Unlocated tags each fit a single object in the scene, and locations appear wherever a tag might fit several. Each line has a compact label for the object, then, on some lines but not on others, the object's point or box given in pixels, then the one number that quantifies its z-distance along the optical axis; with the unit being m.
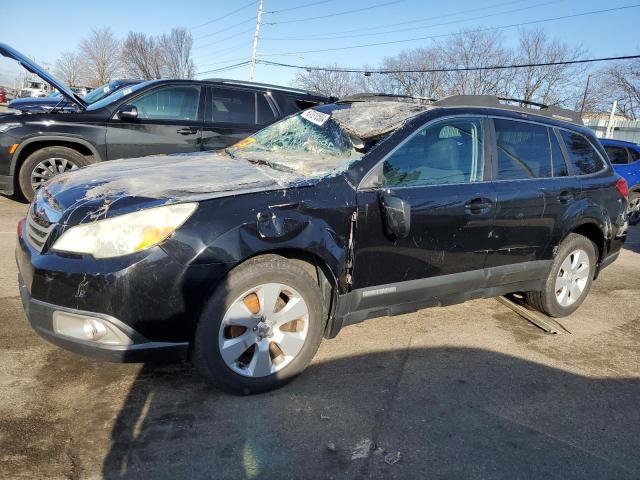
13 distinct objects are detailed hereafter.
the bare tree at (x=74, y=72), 63.53
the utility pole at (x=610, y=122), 29.43
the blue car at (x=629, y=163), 10.78
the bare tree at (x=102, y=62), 61.81
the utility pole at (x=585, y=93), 45.03
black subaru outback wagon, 2.54
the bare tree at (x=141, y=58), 59.19
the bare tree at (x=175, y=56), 59.16
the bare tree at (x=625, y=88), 46.70
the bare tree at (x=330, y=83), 55.67
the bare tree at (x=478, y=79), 44.59
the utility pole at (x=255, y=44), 35.12
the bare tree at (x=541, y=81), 44.16
